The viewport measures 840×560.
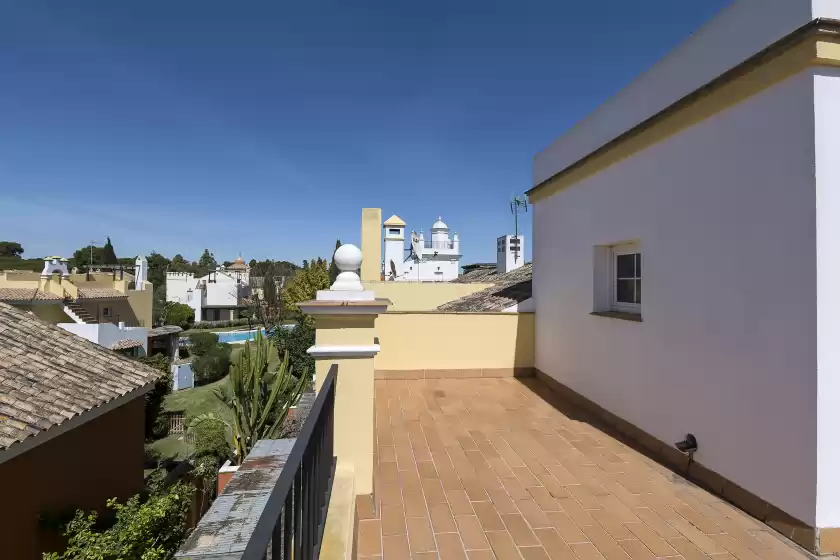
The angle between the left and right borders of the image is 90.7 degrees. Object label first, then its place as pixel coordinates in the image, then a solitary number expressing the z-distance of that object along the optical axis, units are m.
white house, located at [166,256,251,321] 46.06
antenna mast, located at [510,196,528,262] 21.50
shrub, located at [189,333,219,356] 28.42
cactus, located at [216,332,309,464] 6.44
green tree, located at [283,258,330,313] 25.67
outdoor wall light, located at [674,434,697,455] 3.33
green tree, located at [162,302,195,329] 39.25
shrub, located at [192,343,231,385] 25.08
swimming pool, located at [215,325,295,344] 36.00
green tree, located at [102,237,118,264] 58.66
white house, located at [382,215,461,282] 20.19
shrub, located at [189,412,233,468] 8.11
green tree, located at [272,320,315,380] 14.81
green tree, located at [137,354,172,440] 13.95
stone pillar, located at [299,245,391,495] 2.62
